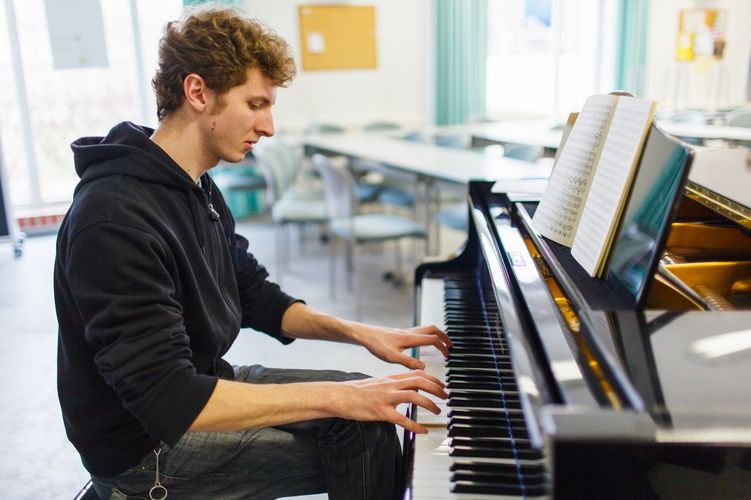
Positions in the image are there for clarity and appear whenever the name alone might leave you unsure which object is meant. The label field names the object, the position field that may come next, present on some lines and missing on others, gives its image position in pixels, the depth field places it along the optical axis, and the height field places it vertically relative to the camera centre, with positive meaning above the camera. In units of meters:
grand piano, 0.74 -0.39
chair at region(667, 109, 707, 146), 5.60 -0.47
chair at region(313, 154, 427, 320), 3.52 -0.81
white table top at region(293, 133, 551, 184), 3.53 -0.52
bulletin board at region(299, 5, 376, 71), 6.77 +0.34
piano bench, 1.30 -0.77
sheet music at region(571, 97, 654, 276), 1.08 -0.19
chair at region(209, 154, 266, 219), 5.38 -0.84
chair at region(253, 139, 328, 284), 4.09 -0.81
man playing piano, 1.05 -0.41
